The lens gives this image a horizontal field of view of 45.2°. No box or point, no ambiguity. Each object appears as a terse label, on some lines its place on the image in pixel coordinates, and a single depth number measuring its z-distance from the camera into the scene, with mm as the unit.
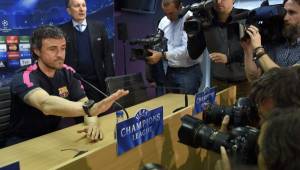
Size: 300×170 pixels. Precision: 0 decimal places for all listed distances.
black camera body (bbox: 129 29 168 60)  2756
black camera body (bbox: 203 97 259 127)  1463
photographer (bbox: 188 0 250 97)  2277
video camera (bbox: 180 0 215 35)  2164
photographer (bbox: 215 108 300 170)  724
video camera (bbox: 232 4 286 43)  1836
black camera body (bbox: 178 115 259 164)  1110
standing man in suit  2869
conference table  1181
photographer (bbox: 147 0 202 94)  2914
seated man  1831
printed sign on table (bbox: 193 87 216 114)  1692
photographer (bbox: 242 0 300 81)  1730
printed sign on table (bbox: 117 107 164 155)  1223
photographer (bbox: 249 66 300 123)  1049
